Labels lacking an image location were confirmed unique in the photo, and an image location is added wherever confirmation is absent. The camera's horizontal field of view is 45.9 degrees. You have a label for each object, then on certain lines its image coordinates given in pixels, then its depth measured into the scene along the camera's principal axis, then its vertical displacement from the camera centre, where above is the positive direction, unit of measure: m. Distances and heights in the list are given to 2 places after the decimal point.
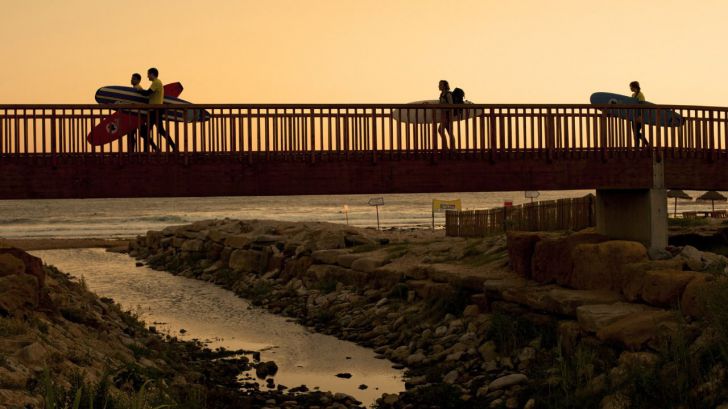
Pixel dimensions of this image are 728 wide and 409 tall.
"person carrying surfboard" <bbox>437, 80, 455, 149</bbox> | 19.52 +1.99
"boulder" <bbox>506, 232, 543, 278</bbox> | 18.83 -0.98
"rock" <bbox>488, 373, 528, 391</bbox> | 14.77 -3.03
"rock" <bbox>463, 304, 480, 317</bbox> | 18.98 -2.32
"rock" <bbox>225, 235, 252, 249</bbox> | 34.94 -1.31
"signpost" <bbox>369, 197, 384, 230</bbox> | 42.88 +0.34
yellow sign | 42.98 +0.09
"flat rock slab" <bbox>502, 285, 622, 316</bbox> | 15.68 -1.76
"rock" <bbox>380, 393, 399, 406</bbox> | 14.88 -3.33
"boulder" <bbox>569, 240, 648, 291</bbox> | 16.39 -1.12
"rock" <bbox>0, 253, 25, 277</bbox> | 15.16 -0.92
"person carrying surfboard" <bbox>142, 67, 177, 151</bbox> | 18.81 +2.47
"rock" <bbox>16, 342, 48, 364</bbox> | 11.94 -1.98
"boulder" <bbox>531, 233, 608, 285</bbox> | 17.44 -1.09
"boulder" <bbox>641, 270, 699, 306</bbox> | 14.12 -1.38
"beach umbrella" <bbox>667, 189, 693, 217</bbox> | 46.22 +0.49
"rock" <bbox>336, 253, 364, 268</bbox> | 26.73 -1.58
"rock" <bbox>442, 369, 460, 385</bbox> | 15.79 -3.16
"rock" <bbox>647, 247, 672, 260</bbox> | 17.14 -1.02
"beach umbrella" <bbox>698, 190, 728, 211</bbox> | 45.83 +0.34
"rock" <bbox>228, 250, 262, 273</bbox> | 32.94 -2.00
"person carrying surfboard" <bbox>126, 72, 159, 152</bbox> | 18.83 +1.58
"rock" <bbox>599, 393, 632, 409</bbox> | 11.88 -2.78
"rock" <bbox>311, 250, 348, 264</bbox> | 28.06 -1.56
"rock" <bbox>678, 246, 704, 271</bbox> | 16.27 -1.11
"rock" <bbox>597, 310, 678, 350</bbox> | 13.03 -1.93
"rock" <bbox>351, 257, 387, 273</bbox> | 25.28 -1.66
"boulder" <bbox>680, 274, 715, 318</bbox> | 13.06 -1.45
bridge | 18.47 +1.07
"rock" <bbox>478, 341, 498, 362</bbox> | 16.62 -2.84
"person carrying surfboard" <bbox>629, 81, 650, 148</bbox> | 20.70 +2.01
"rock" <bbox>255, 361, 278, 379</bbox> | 17.27 -3.26
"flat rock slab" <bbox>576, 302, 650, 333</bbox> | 14.28 -1.85
